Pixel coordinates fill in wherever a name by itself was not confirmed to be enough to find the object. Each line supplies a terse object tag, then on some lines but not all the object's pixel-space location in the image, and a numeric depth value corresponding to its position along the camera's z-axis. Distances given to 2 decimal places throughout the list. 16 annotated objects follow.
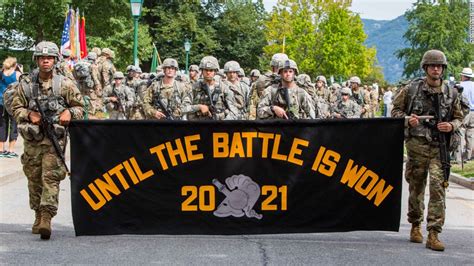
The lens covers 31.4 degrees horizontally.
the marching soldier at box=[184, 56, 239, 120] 12.46
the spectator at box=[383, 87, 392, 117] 39.41
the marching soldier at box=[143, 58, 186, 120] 13.99
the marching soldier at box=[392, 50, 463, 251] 8.15
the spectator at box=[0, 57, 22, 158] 16.17
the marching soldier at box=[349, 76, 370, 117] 20.81
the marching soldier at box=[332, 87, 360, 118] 19.80
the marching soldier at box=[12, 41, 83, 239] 8.33
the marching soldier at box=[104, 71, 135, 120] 18.98
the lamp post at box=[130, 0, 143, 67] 21.86
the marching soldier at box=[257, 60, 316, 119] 9.95
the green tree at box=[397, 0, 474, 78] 99.19
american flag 23.22
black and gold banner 7.90
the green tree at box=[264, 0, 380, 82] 62.03
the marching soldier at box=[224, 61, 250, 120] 14.11
